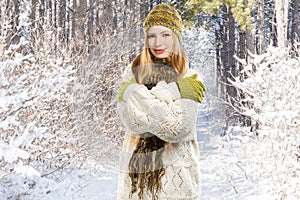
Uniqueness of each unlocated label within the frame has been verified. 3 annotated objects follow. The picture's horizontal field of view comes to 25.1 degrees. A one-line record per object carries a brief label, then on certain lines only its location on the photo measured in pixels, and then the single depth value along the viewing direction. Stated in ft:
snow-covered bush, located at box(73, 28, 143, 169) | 11.01
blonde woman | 10.12
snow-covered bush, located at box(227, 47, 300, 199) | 20.28
